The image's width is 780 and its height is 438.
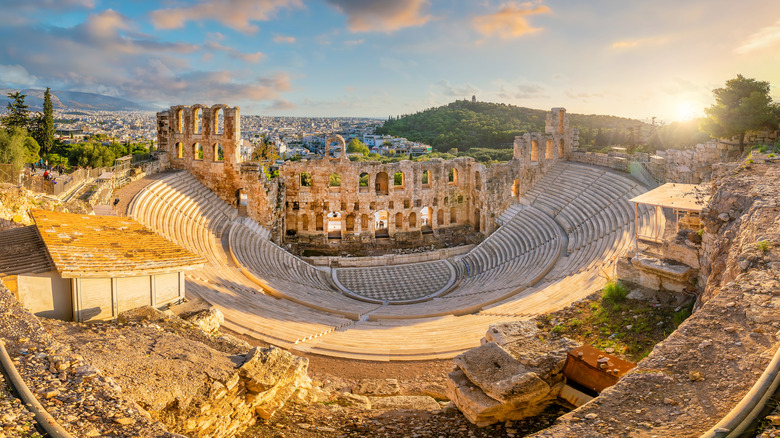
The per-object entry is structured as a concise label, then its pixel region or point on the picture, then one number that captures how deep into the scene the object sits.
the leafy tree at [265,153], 59.88
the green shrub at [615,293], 12.09
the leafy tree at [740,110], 22.98
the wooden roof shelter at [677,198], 13.97
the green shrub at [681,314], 10.47
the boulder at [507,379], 7.80
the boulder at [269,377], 7.93
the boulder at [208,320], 11.07
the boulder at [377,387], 10.72
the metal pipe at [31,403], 5.05
